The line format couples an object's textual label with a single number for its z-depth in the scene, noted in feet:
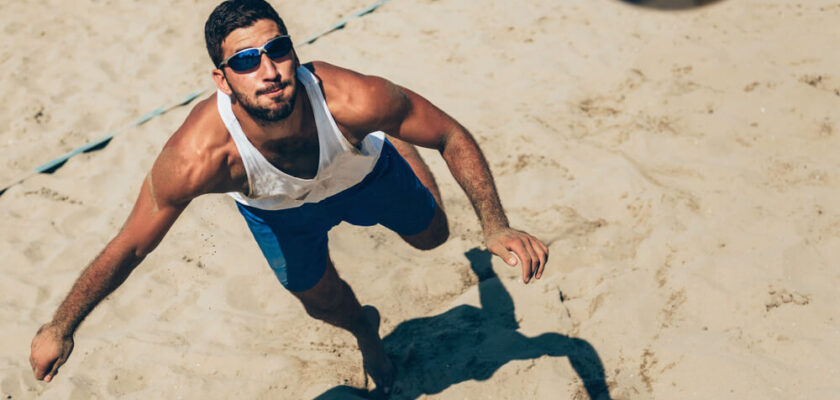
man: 7.40
